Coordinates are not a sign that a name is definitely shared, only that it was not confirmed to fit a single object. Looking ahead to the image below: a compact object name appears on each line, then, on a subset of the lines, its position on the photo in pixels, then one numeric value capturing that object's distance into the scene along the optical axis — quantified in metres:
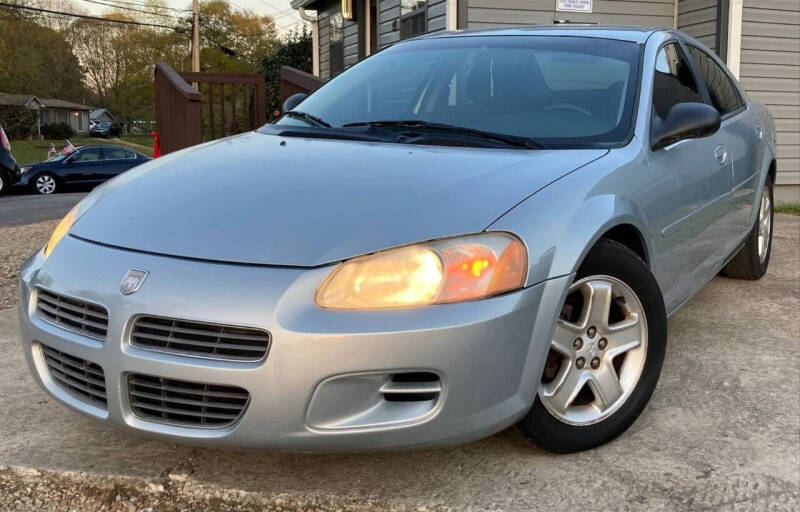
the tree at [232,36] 60.41
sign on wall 10.03
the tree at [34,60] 61.69
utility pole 37.47
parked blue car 17.62
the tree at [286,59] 21.06
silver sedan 2.06
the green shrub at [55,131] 63.38
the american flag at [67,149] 18.53
